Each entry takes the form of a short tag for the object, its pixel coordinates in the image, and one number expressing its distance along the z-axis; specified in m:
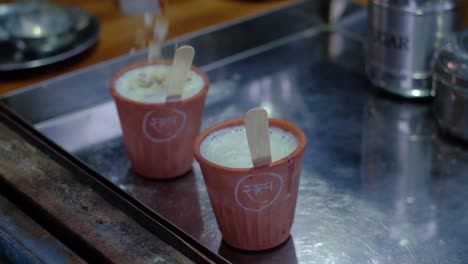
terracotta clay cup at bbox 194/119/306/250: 0.85
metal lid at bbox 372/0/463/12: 1.20
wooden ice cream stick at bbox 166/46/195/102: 0.96
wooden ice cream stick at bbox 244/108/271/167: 0.82
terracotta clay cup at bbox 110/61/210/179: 1.02
